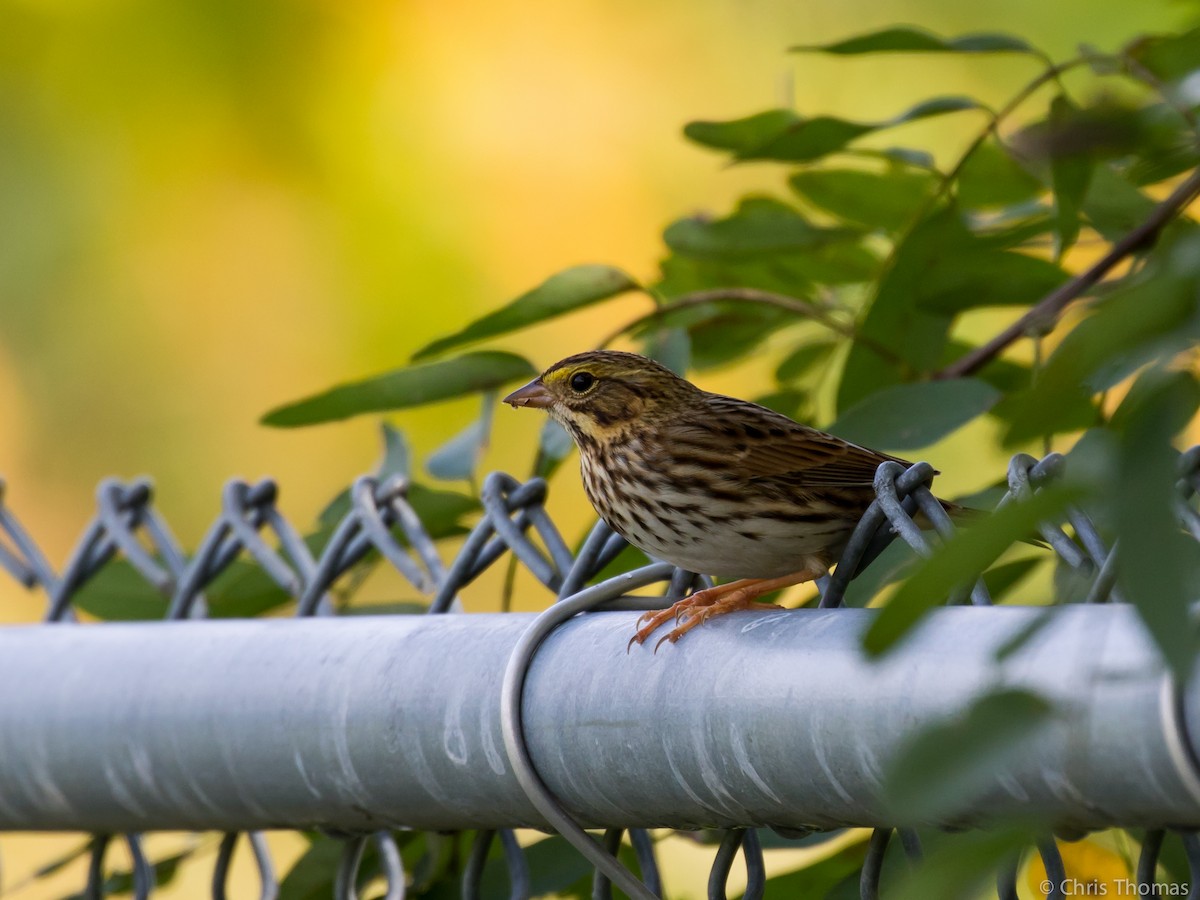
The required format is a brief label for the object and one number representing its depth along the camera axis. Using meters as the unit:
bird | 3.72
